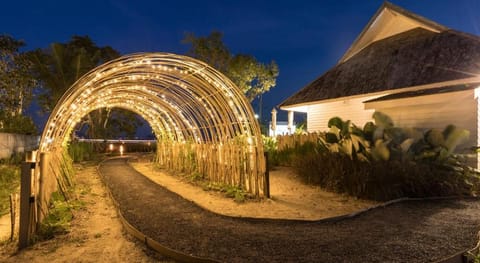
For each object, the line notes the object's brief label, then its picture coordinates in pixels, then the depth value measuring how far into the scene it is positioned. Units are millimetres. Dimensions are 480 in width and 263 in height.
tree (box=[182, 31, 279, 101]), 24500
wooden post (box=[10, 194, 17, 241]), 5630
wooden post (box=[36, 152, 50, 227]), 5947
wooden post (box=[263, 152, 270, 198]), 8688
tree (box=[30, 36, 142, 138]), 22198
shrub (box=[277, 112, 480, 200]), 8898
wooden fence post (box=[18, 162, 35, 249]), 5297
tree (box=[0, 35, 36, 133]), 16797
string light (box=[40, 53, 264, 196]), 9141
